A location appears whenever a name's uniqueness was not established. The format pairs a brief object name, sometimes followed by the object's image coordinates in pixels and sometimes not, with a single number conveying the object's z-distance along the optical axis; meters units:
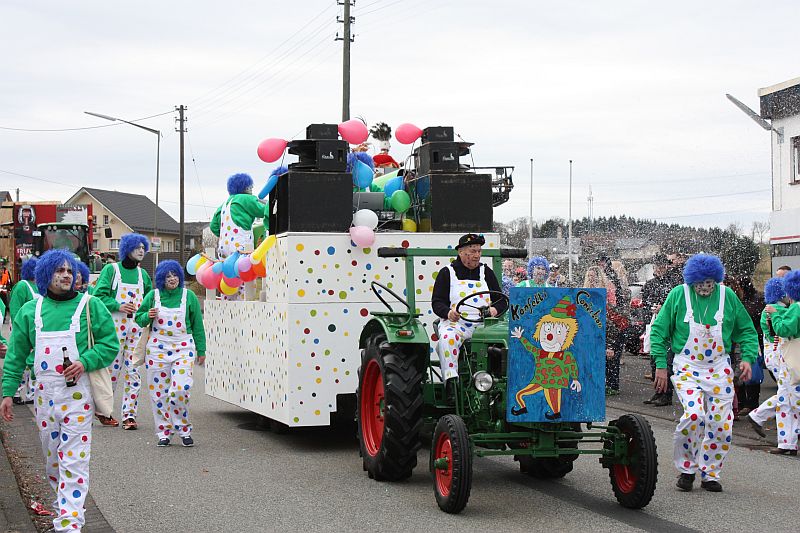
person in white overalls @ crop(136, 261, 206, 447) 10.98
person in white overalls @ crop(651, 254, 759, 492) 8.45
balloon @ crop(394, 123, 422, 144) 11.59
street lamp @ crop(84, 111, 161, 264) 42.39
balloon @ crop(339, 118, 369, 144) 11.28
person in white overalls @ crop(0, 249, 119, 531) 6.69
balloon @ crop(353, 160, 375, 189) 11.67
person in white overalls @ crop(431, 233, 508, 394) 8.34
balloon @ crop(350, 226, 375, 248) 10.25
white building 26.84
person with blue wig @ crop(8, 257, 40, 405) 13.16
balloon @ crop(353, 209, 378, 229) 10.62
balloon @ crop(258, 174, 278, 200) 11.76
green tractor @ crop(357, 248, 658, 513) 7.45
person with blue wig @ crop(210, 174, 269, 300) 11.96
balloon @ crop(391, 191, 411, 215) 11.42
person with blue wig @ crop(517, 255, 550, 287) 13.79
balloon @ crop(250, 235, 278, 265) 10.85
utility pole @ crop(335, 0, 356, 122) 26.91
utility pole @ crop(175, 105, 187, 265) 44.88
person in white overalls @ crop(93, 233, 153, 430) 12.21
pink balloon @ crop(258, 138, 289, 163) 11.23
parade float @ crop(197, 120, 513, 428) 10.23
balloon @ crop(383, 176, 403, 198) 11.88
